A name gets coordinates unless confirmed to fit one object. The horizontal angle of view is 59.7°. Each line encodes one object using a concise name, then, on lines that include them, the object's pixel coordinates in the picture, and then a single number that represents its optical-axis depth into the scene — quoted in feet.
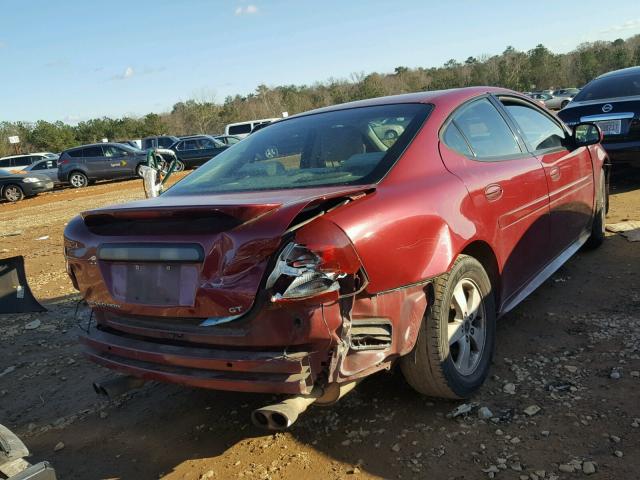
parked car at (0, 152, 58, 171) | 92.73
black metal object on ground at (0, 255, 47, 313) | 14.89
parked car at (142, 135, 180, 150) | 90.02
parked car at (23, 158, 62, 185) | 81.05
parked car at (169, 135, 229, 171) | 79.00
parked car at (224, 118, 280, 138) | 95.76
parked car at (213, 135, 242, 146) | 83.76
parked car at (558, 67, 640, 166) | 23.27
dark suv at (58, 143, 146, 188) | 75.41
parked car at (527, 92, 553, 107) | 141.24
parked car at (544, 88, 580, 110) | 126.63
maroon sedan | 7.29
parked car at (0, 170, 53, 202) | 63.21
